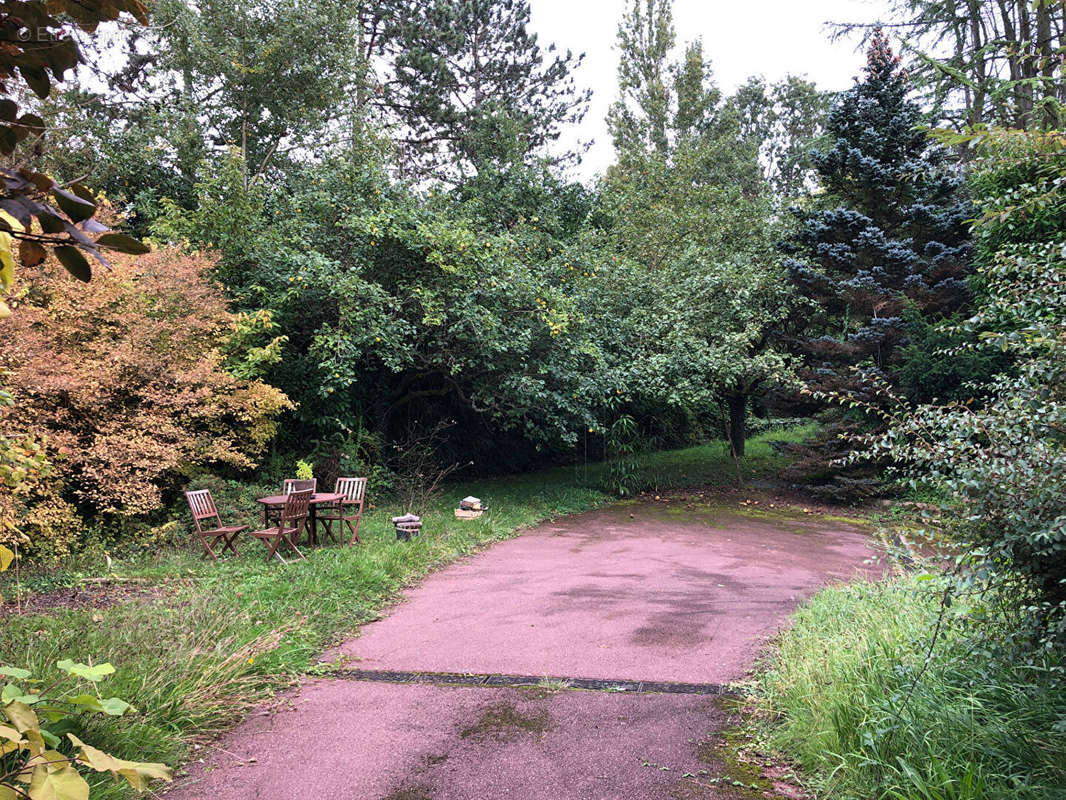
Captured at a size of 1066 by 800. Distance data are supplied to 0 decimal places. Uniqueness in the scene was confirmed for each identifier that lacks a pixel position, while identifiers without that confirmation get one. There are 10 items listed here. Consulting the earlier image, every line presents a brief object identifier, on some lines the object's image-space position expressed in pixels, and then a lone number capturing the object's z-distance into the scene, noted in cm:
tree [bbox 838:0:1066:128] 1023
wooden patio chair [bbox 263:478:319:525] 803
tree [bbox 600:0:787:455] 1232
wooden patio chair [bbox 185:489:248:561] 678
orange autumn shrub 657
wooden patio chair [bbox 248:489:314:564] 666
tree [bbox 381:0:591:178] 1734
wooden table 742
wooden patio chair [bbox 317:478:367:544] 764
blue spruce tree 1120
